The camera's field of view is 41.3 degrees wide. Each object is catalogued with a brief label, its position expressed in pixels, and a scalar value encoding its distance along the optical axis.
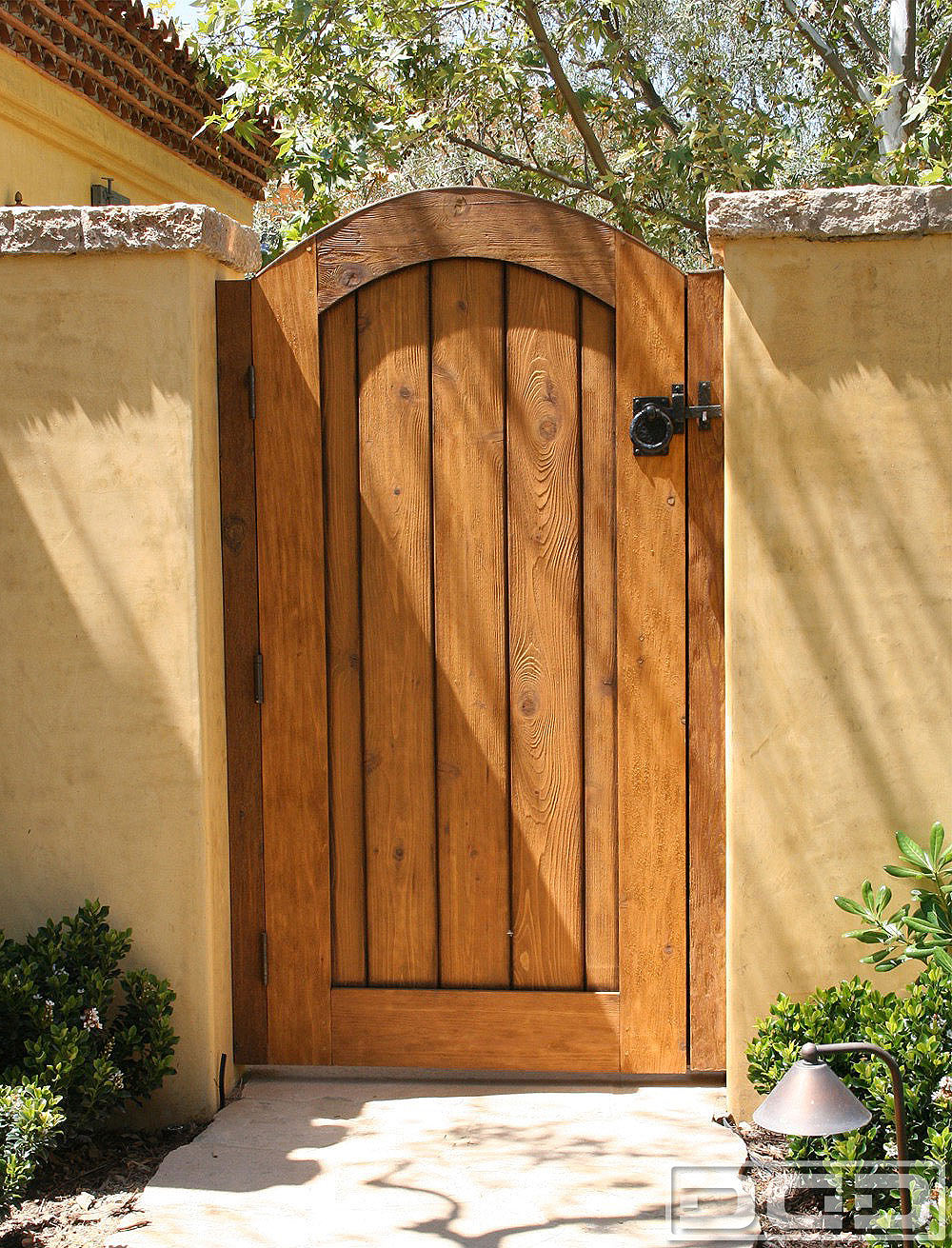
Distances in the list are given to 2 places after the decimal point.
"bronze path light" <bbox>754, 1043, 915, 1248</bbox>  2.09
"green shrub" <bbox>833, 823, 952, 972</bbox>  3.00
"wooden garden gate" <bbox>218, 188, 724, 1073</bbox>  3.46
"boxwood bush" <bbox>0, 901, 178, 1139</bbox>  3.13
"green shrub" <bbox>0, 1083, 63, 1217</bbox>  2.93
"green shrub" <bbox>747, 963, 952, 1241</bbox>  2.79
